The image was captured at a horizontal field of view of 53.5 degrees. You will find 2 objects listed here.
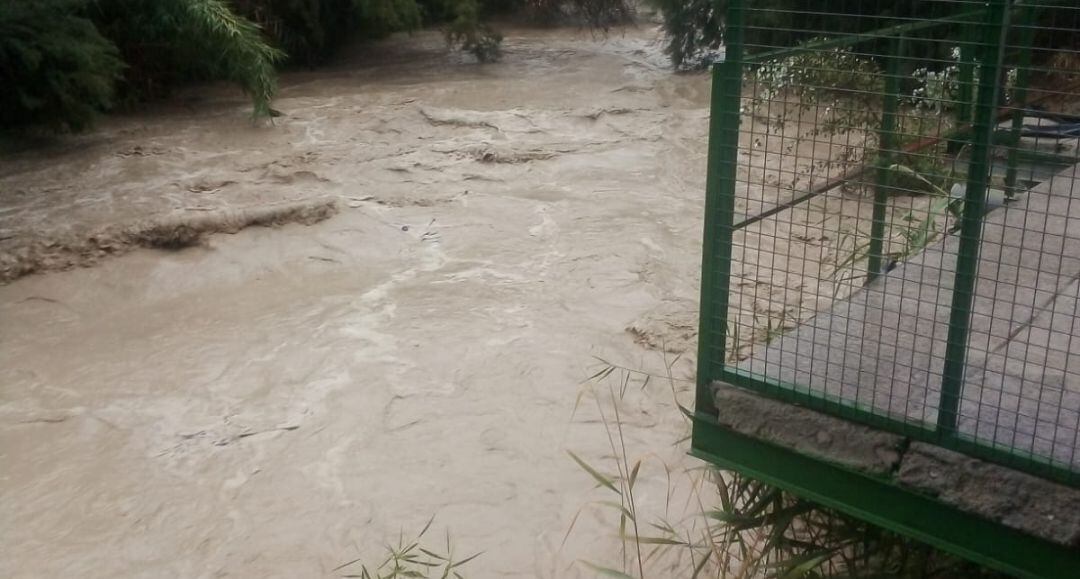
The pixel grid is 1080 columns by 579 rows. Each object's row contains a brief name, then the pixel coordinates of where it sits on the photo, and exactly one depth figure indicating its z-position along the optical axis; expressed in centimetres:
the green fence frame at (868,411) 210
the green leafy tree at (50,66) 671
